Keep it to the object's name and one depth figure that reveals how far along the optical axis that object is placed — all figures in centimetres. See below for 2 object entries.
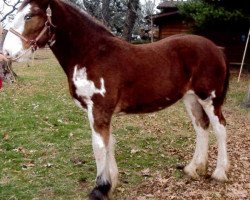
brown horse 429
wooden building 2100
